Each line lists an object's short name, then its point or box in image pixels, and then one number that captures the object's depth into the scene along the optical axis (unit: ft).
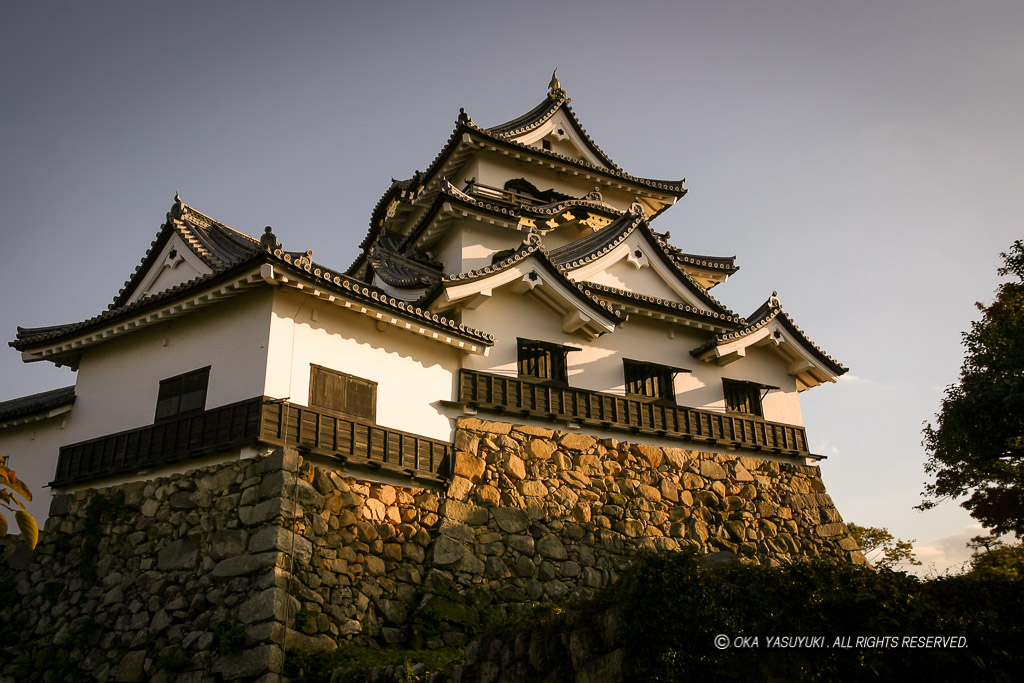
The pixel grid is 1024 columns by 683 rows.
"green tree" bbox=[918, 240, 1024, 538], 57.98
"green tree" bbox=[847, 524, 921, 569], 99.66
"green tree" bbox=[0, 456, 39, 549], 19.74
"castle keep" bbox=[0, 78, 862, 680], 45.55
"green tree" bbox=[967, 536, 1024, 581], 75.64
